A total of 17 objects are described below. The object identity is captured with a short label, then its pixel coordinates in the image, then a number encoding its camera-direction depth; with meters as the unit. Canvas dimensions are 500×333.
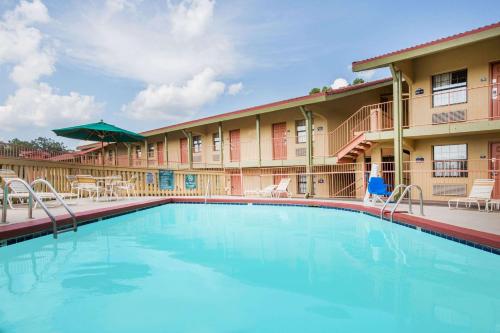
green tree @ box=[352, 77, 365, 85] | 30.77
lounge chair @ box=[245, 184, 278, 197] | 14.45
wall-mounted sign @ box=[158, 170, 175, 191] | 14.25
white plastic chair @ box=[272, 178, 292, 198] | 14.23
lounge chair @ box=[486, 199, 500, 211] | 8.07
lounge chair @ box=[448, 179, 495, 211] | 8.55
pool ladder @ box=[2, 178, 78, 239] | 5.50
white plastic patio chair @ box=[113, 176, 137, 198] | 11.78
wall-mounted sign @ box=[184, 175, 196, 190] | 14.83
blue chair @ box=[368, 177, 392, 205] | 9.27
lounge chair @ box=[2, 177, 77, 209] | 8.20
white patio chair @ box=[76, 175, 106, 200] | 10.28
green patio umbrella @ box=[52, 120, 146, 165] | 11.65
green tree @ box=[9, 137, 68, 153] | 48.18
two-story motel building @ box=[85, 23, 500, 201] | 10.89
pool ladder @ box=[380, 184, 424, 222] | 7.38
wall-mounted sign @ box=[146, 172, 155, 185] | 14.09
